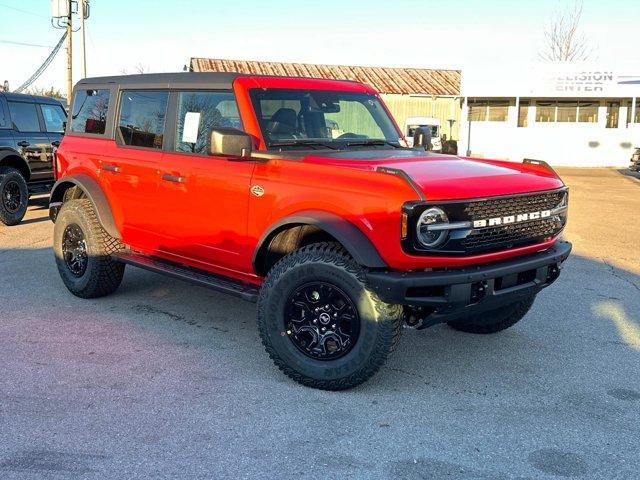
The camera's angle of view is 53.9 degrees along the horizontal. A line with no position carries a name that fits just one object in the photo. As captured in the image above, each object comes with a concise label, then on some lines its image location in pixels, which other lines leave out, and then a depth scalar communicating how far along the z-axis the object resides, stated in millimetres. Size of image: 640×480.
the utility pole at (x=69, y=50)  23594
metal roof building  31781
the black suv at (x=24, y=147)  9617
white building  28359
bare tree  38688
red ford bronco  3477
